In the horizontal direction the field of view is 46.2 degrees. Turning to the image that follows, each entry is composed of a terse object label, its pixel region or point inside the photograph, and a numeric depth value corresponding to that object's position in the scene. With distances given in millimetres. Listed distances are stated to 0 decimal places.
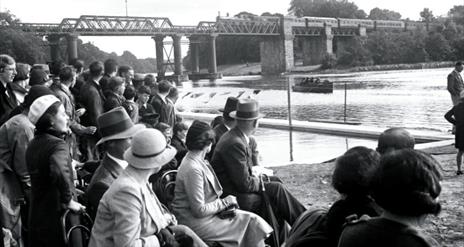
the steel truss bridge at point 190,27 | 81812
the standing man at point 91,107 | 6414
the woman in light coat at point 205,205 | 3809
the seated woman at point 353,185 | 2576
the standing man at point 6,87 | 5547
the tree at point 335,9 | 124812
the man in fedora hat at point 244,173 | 4387
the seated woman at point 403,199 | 2012
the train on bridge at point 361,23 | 102000
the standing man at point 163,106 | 7332
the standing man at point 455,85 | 11898
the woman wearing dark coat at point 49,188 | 3459
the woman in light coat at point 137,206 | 2842
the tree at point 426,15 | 130750
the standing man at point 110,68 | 7562
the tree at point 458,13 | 106062
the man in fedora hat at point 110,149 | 3348
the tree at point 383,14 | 131850
